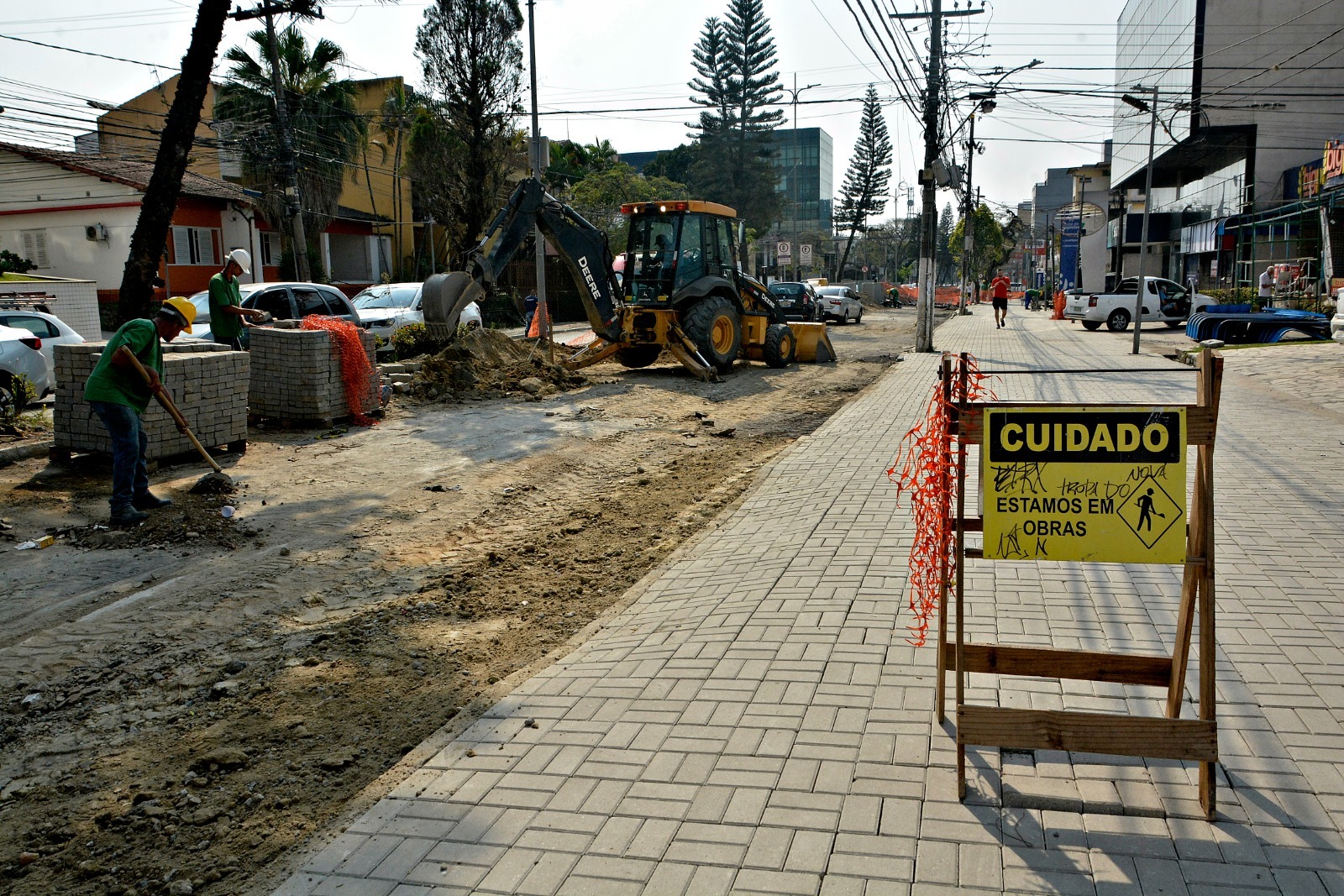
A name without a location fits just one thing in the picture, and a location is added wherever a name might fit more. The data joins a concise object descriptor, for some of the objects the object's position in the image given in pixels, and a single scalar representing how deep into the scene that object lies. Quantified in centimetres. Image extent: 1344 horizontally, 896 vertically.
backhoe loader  1769
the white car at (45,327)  1420
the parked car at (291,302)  1642
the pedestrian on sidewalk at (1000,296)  3812
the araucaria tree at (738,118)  6394
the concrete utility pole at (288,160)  2789
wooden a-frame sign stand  341
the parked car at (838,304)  4169
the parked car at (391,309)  2066
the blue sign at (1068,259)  6519
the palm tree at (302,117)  3412
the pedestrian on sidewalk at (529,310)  2969
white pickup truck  3547
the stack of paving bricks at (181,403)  972
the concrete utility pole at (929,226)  2523
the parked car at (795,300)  3650
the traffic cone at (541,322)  2522
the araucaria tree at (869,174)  8369
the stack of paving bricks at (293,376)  1212
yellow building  4375
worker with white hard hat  1255
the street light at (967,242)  5264
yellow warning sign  340
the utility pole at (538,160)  2548
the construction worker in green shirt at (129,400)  802
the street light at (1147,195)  2285
